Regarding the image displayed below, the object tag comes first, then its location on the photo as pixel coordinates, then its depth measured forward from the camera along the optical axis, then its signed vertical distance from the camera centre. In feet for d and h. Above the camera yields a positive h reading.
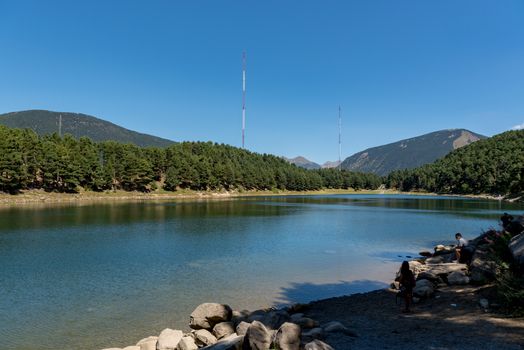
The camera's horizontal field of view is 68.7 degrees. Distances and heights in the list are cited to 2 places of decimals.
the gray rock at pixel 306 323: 56.34 -20.31
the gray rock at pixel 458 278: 77.06 -18.43
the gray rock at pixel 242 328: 52.21 -19.73
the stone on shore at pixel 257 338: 44.16 -17.84
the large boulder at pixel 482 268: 70.32 -15.44
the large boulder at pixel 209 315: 59.16 -20.43
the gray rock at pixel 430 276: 82.33 -19.45
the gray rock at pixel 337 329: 52.85 -19.96
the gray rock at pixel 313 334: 49.73 -19.50
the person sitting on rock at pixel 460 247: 99.21 -15.69
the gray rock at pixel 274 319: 55.77 -19.94
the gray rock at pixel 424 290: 71.41 -19.49
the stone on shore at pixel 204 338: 53.62 -21.74
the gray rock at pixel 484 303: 58.69 -17.84
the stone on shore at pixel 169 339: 51.31 -21.35
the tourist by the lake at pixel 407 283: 64.59 -16.23
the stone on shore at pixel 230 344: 45.37 -19.17
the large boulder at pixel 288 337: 43.41 -17.50
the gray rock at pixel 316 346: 40.60 -17.08
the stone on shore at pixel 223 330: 56.59 -21.60
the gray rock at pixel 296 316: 59.16 -21.77
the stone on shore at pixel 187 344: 51.33 -21.62
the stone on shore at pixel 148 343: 52.21 -22.08
